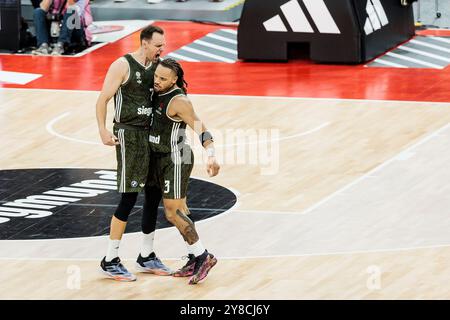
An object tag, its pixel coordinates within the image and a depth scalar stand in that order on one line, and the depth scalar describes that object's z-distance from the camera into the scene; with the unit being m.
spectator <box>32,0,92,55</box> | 21.39
